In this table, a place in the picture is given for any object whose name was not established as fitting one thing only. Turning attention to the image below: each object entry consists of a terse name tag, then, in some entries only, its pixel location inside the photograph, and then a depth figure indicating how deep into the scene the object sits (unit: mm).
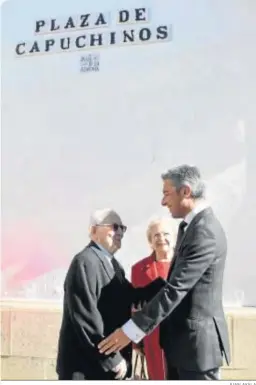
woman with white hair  2807
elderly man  2818
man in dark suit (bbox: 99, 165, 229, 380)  2725
